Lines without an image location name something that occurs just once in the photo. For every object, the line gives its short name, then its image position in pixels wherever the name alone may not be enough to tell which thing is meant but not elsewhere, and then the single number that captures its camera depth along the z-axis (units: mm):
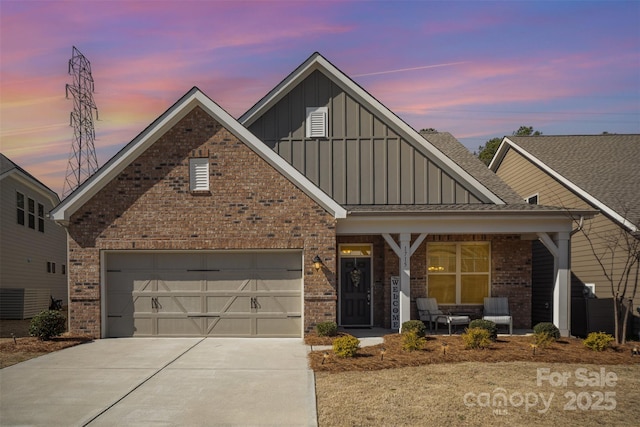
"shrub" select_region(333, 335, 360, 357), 11328
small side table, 15219
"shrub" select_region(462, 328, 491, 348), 12164
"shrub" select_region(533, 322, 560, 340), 13316
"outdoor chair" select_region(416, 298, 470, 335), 15781
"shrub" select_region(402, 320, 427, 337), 13382
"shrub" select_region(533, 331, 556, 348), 12258
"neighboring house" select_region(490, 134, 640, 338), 16688
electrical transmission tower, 34459
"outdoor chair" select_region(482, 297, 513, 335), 16234
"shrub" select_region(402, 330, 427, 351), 12039
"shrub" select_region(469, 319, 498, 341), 13325
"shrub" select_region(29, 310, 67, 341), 13523
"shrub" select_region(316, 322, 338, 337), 13789
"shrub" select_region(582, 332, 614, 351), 12180
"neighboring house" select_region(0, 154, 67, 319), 22062
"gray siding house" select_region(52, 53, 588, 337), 14320
